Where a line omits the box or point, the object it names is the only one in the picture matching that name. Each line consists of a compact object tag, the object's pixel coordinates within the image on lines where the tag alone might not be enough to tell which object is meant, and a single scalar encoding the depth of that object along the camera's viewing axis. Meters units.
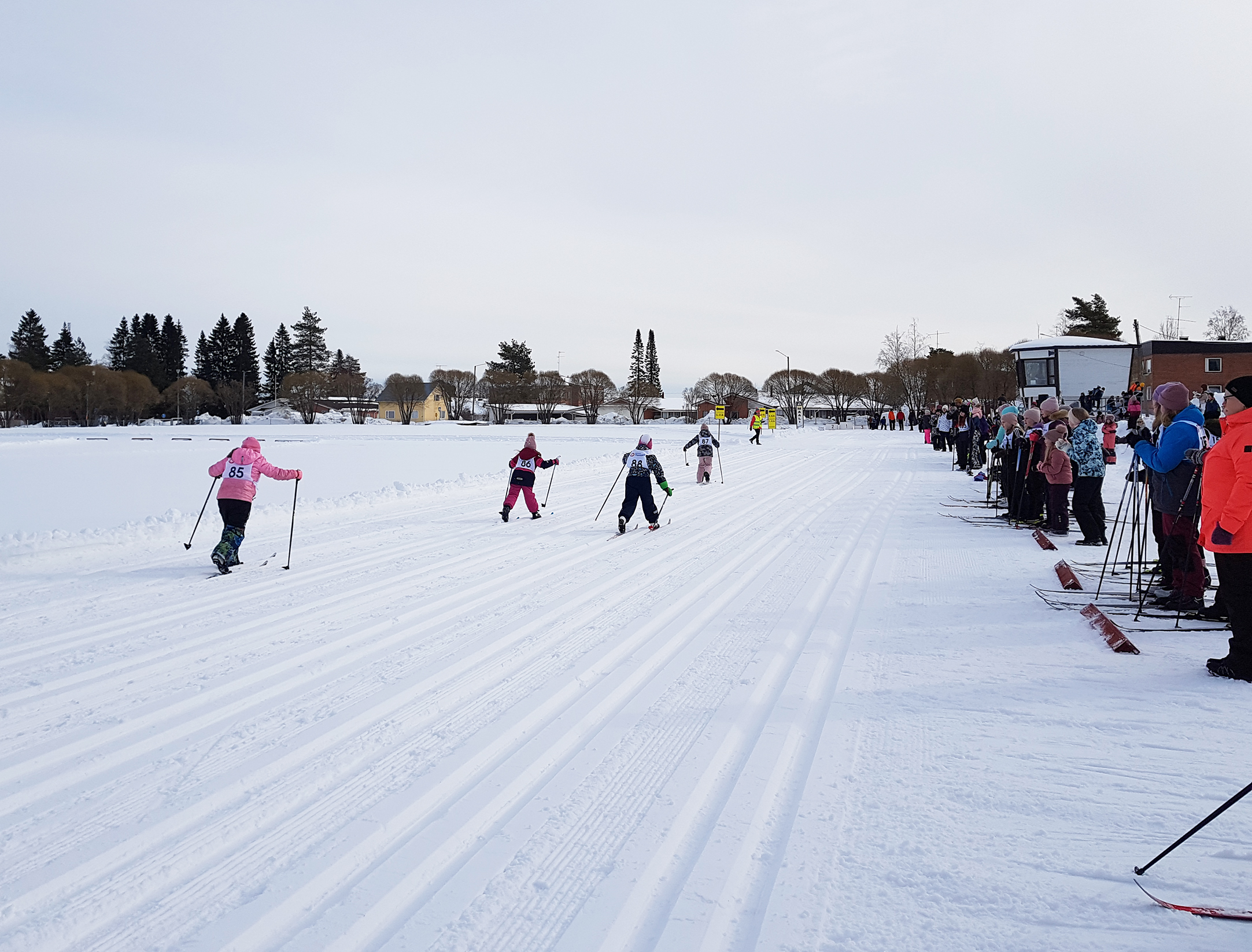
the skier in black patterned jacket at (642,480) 11.70
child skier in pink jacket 8.76
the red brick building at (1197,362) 51.22
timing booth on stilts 53.16
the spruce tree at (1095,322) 82.50
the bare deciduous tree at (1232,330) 84.06
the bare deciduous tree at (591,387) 96.12
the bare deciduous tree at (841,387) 101.31
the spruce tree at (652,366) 152.38
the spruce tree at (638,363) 149.88
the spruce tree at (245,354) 110.56
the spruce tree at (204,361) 110.38
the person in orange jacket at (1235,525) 4.94
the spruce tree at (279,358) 116.62
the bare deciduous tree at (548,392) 91.69
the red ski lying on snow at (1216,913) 2.68
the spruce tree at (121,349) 102.81
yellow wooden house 106.50
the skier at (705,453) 18.92
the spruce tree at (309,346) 116.62
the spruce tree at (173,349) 106.31
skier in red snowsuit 12.85
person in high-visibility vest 40.00
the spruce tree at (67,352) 104.00
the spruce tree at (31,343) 100.31
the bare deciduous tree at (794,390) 100.00
